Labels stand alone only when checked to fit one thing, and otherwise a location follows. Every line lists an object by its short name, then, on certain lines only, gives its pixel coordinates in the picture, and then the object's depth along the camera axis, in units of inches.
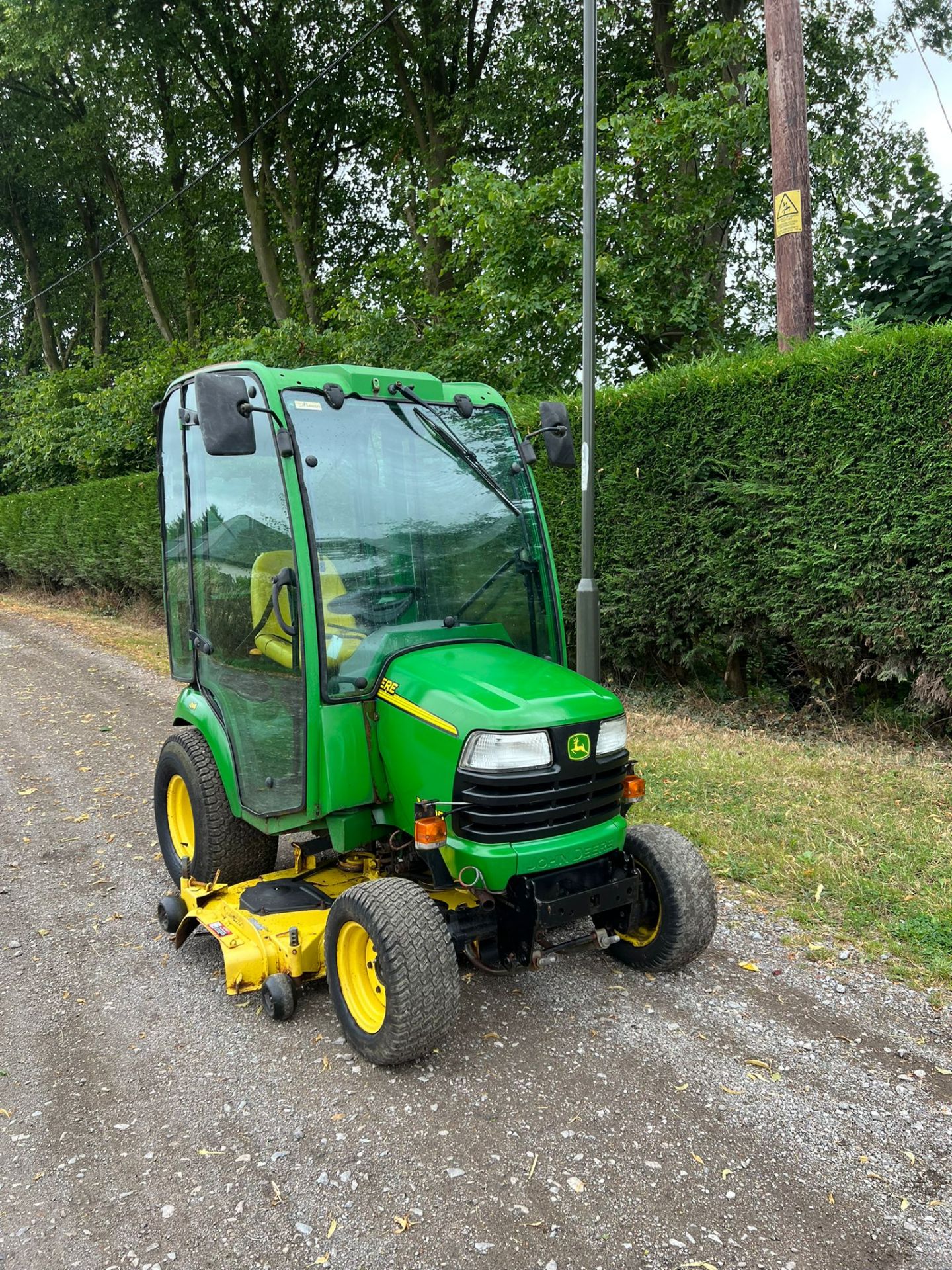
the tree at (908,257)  294.4
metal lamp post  271.9
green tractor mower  126.9
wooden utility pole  285.4
